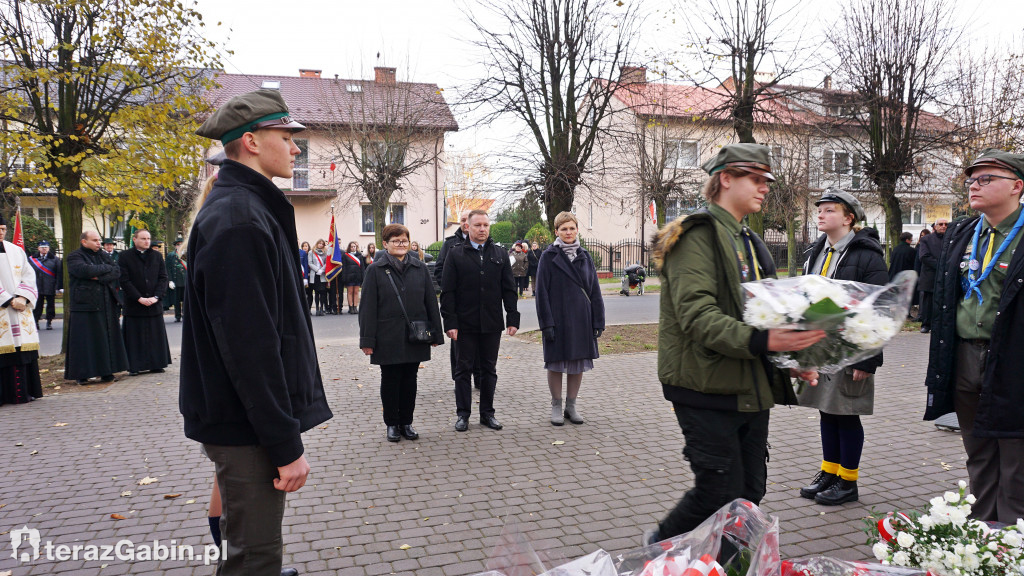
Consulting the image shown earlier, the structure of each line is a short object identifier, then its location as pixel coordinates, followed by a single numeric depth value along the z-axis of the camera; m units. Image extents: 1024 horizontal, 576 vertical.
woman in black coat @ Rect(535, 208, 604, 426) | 6.68
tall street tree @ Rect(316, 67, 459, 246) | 25.73
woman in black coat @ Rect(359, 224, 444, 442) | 6.12
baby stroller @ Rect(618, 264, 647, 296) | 25.20
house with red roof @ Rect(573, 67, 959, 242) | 15.12
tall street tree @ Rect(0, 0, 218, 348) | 9.73
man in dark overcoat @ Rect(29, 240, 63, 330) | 17.14
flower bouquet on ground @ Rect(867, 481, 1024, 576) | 2.12
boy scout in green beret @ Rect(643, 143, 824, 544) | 2.77
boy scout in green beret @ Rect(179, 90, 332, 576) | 2.20
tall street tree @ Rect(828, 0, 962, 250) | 15.58
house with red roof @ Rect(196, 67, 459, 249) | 27.11
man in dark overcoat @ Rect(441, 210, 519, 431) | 6.59
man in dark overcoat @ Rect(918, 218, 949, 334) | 11.55
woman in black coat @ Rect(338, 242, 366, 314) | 19.64
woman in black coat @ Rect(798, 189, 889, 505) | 4.36
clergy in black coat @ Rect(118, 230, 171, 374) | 9.66
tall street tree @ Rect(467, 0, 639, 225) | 14.06
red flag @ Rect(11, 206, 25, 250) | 11.82
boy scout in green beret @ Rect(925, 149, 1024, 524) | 3.31
